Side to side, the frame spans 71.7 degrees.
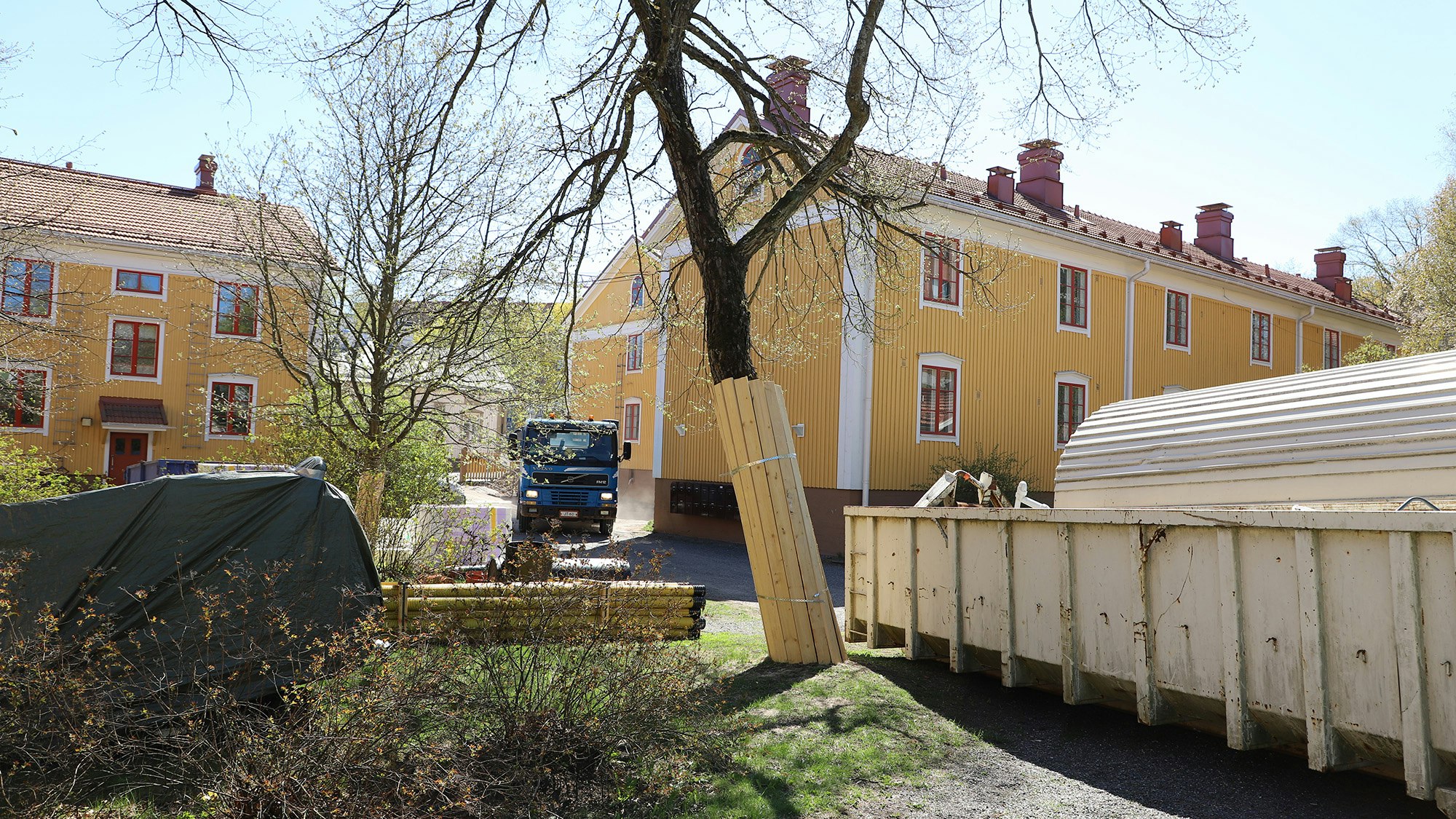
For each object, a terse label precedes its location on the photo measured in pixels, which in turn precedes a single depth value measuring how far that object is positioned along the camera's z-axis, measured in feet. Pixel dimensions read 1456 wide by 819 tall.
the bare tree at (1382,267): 126.52
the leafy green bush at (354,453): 44.21
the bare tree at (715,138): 27.04
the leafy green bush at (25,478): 40.22
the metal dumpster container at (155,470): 61.30
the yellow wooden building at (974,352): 68.03
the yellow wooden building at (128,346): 87.15
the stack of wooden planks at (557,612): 17.89
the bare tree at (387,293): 43.80
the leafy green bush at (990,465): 70.79
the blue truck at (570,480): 71.97
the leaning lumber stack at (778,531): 25.31
